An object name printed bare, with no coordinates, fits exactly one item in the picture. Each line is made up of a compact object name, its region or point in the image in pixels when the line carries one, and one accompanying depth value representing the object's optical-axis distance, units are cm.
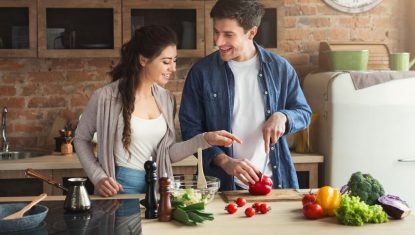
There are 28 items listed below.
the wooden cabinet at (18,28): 408
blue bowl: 200
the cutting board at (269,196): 256
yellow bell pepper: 228
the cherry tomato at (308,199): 234
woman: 284
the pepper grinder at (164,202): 222
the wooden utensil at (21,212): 210
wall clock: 464
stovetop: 205
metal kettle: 229
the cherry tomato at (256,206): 233
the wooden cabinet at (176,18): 418
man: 282
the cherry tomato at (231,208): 231
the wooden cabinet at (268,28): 423
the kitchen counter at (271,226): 208
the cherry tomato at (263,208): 231
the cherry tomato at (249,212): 226
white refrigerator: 403
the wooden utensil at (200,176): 247
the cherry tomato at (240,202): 243
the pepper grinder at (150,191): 227
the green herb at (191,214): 215
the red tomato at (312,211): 224
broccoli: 235
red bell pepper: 259
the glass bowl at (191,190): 232
